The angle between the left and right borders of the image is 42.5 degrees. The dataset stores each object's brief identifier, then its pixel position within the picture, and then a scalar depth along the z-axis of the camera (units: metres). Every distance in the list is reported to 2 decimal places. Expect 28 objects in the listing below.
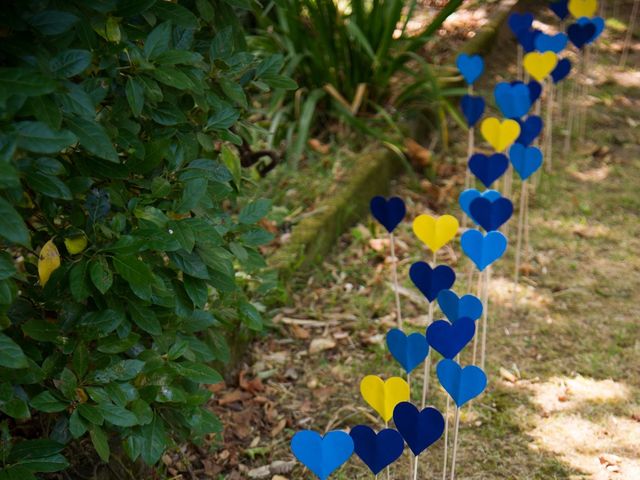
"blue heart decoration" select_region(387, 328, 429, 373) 2.20
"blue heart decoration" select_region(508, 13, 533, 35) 4.04
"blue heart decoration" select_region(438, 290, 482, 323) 2.31
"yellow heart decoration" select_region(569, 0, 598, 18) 4.26
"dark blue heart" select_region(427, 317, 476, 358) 2.20
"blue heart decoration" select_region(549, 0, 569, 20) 4.24
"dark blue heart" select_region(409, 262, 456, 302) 2.44
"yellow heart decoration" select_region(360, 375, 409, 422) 2.03
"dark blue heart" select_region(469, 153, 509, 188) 2.97
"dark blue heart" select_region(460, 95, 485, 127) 3.38
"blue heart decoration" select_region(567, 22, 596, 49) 4.05
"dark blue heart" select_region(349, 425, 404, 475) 1.88
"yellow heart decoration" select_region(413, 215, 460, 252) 2.58
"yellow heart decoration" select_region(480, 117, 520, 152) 3.18
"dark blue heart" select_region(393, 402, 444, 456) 1.94
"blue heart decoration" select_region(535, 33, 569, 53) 3.88
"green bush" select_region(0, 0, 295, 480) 1.59
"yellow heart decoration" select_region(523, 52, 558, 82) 3.63
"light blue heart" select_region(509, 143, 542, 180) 3.20
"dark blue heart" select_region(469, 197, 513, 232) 2.69
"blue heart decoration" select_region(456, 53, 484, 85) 3.49
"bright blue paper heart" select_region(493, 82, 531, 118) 3.34
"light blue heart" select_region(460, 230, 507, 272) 2.56
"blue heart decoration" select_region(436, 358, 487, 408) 2.12
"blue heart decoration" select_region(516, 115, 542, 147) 3.36
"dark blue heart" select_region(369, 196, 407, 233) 2.65
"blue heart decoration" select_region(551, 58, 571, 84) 3.86
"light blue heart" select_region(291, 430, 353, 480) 1.87
